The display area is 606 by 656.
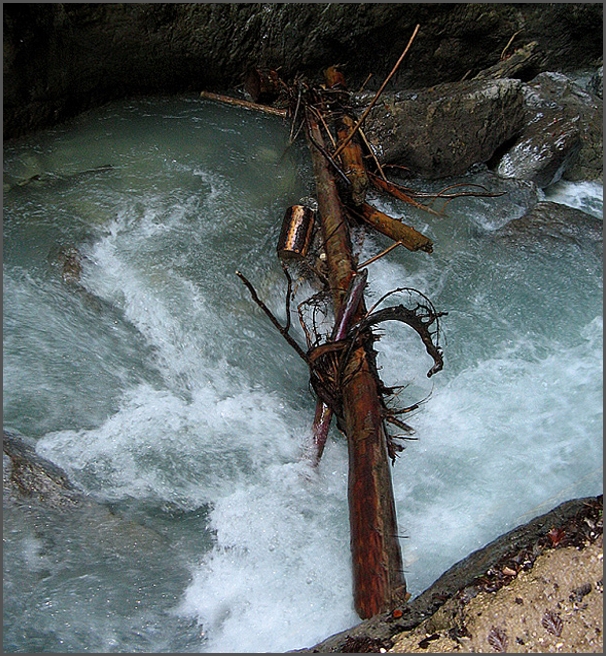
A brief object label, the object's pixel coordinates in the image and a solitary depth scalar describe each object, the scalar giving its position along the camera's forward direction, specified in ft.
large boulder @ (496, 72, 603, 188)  18.25
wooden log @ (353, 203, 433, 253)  14.16
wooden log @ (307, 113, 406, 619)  8.70
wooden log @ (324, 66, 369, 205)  15.57
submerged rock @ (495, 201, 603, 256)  16.16
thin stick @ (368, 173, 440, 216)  16.31
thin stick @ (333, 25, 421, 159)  15.77
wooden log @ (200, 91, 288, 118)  18.45
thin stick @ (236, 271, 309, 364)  11.21
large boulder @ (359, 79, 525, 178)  17.31
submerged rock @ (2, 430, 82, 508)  9.53
